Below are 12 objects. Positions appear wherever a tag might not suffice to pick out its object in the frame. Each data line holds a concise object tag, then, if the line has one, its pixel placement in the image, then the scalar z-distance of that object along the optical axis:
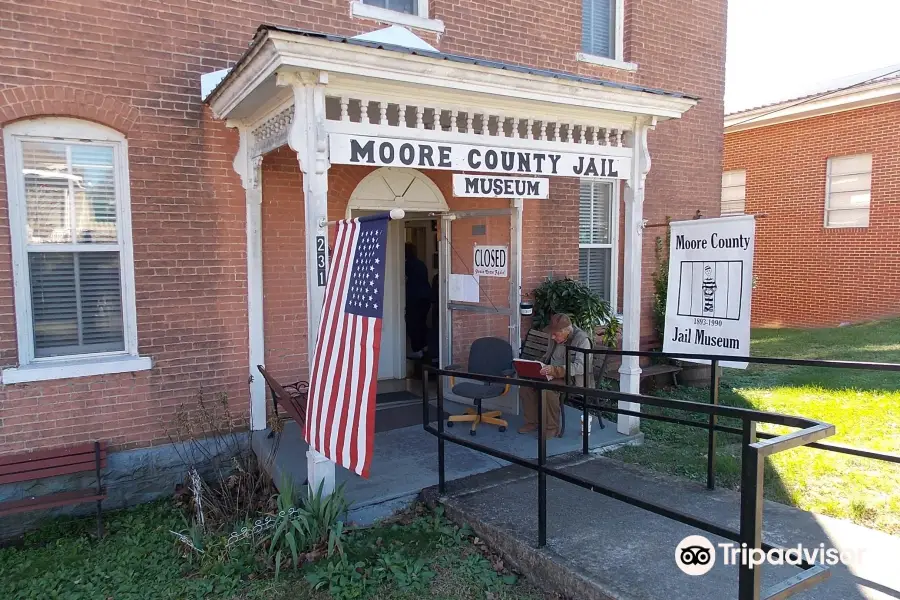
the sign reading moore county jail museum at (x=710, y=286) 4.95
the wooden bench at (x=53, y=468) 4.86
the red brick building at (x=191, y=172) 4.75
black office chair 6.29
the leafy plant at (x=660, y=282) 9.22
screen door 6.82
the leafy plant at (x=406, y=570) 3.81
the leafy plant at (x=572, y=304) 7.74
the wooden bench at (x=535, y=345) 6.98
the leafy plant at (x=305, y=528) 4.07
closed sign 6.75
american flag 3.73
